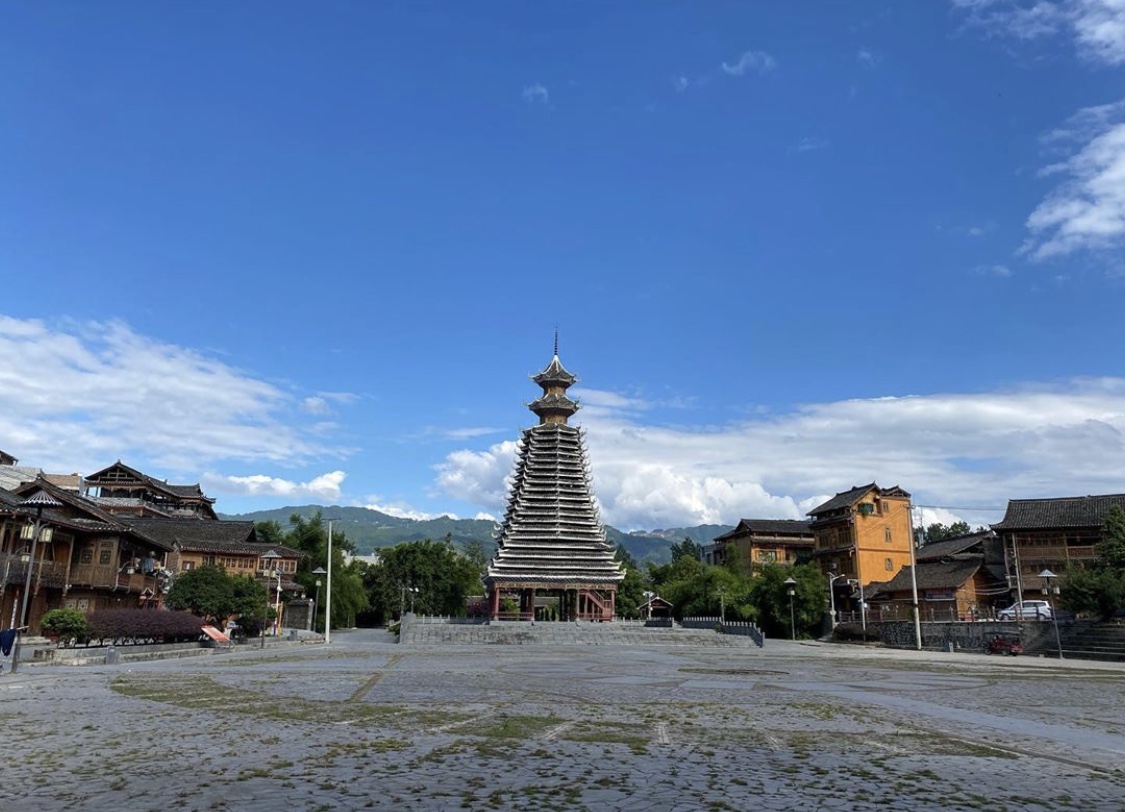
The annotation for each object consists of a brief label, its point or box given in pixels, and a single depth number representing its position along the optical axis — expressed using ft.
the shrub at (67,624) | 108.06
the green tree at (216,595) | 165.58
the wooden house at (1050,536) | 207.10
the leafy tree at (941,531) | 437.99
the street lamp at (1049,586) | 136.67
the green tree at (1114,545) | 162.91
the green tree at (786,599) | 224.33
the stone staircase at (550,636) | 182.19
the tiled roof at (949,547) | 248.11
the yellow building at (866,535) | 263.70
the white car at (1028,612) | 164.14
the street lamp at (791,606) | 200.27
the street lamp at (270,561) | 239.30
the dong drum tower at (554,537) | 227.81
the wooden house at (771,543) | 321.11
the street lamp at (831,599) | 221.05
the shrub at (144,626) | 113.60
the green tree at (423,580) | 311.88
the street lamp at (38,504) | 86.17
